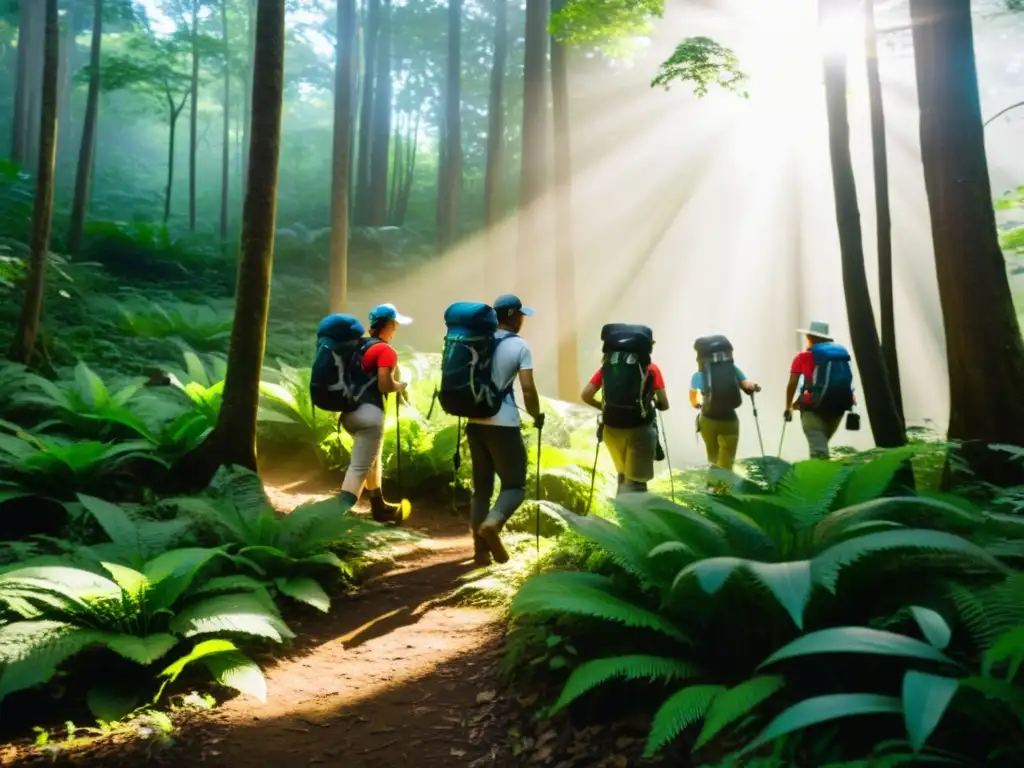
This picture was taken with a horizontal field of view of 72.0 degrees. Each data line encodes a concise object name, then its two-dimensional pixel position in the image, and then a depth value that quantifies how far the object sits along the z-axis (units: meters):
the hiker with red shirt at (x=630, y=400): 6.14
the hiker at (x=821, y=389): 7.78
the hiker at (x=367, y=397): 6.49
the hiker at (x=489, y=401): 5.58
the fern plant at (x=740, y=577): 2.56
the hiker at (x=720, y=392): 7.72
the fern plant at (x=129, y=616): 3.38
